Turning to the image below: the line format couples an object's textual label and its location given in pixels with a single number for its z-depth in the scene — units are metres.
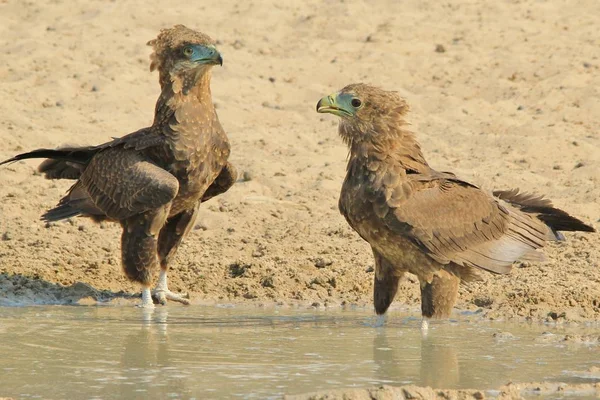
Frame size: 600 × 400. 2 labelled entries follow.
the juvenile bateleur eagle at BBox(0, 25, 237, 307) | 17.36
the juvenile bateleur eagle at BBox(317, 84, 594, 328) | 15.56
